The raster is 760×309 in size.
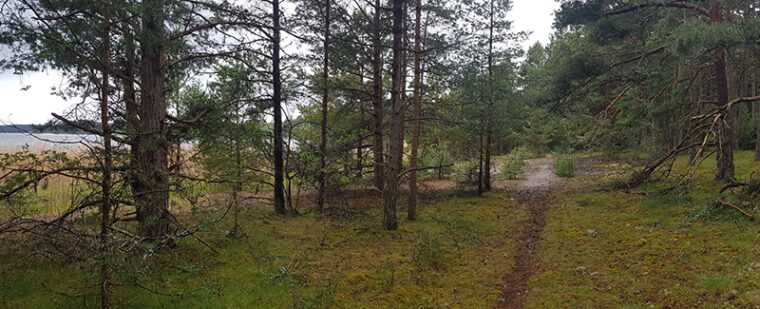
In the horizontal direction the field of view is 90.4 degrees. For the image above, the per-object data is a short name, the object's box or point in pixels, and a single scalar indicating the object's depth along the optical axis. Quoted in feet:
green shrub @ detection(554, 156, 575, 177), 78.59
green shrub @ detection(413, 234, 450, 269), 27.02
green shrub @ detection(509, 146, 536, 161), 75.53
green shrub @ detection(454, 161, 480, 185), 59.57
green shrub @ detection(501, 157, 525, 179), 74.84
